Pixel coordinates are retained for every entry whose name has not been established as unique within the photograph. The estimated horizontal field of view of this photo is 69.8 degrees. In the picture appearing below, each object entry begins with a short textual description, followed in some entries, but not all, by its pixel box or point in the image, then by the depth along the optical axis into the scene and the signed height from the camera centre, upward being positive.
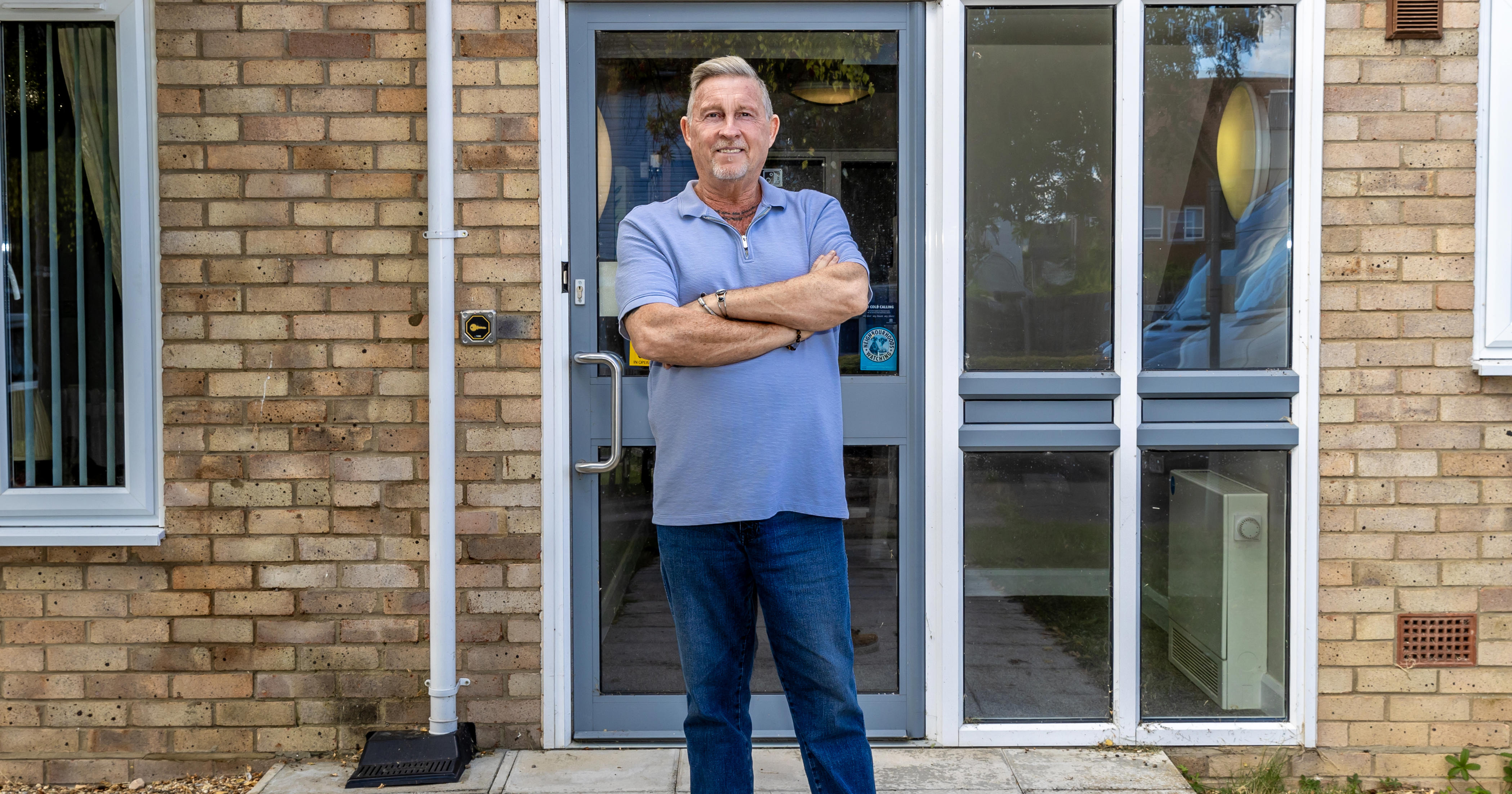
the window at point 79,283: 3.27 +0.24
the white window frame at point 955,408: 3.28 -0.15
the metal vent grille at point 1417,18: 3.21 +1.00
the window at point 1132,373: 3.34 -0.05
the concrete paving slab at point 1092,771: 3.16 -1.24
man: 2.35 -0.15
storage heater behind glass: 3.40 -0.74
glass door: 3.33 +0.44
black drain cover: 3.13 -1.18
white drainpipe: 3.13 +0.02
